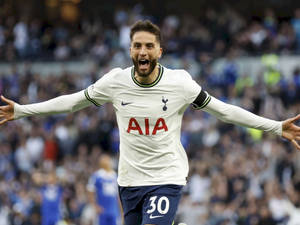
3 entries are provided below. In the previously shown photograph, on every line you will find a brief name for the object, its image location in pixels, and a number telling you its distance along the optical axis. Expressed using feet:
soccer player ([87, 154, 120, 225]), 48.41
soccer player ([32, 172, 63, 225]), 52.42
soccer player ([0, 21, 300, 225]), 23.76
